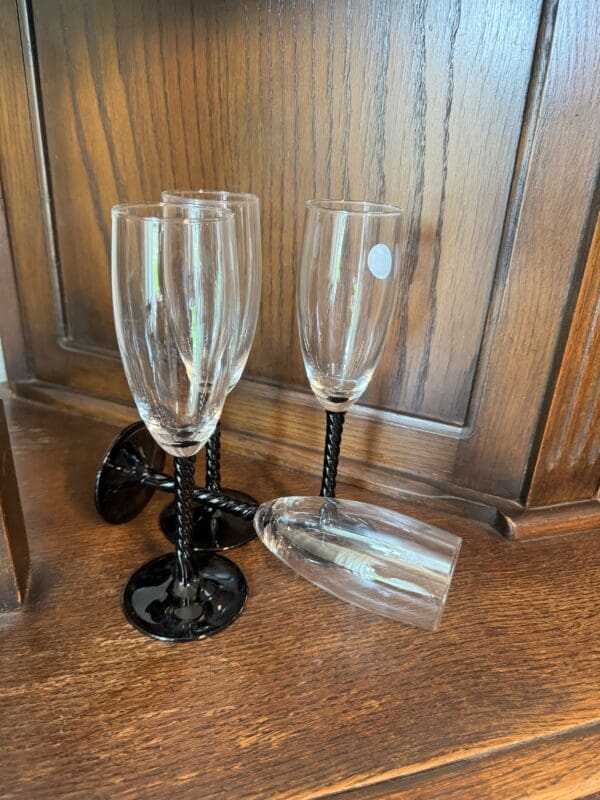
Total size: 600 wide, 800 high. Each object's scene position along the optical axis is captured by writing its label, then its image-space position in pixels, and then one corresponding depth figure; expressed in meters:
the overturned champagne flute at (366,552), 0.42
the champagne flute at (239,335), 0.44
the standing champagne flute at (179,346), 0.34
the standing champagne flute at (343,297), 0.44
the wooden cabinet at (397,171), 0.45
